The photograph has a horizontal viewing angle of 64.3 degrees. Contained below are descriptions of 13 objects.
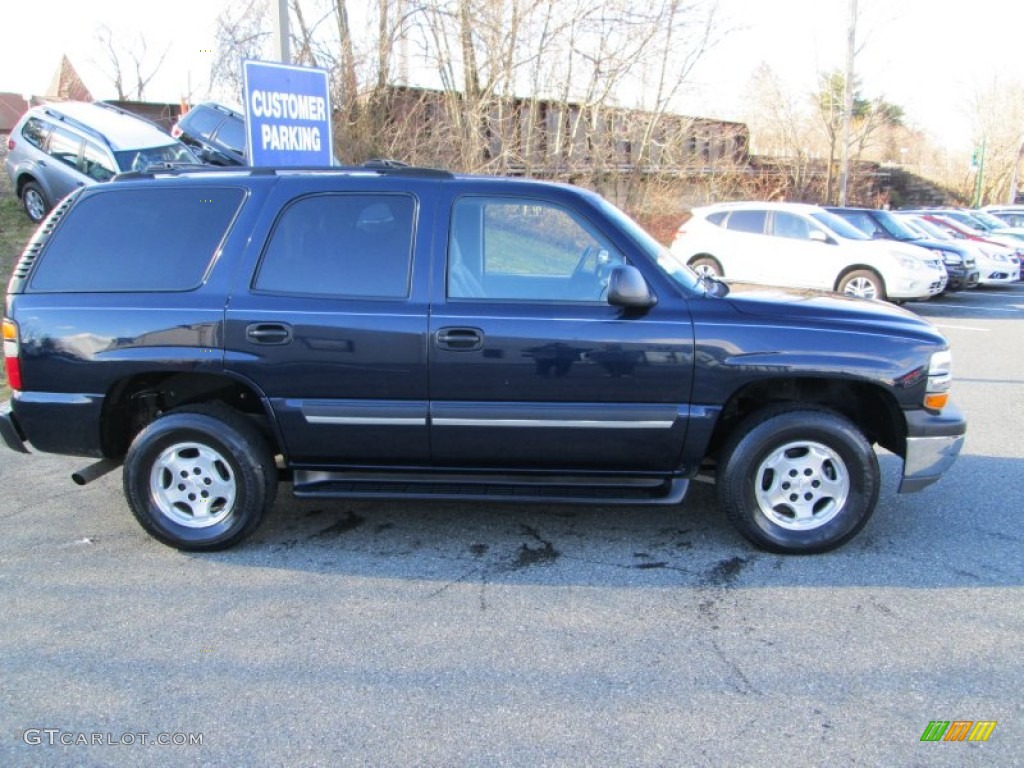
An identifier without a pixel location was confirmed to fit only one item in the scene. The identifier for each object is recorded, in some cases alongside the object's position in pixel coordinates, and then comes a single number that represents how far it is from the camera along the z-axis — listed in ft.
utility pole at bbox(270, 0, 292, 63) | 25.96
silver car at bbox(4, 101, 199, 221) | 42.24
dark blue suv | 12.98
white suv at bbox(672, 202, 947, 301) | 41.86
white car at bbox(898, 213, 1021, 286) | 55.62
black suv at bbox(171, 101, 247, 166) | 50.03
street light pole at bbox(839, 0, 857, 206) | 75.61
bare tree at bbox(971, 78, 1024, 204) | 158.81
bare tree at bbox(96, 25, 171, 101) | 155.94
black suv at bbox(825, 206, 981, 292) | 47.19
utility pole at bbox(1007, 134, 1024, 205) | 132.67
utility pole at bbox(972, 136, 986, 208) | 133.59
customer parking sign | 23.35
